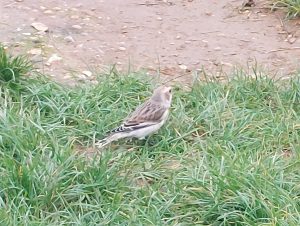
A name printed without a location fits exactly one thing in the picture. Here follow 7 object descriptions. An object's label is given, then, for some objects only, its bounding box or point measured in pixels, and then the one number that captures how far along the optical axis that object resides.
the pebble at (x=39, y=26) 7.59
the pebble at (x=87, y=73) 7.04
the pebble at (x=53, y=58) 7.20
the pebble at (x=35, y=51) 7.25
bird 6.11
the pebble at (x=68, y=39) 7.56
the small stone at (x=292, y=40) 7.76
